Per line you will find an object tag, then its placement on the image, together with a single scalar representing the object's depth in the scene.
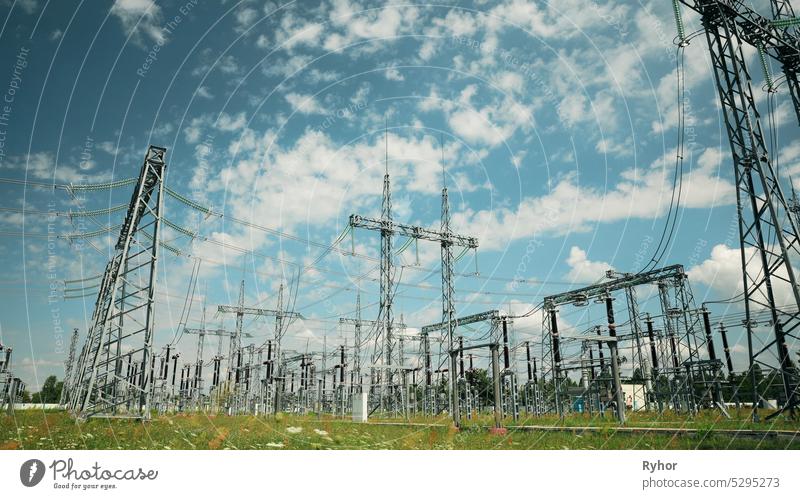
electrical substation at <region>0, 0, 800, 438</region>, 11.29
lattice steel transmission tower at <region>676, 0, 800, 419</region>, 11.06
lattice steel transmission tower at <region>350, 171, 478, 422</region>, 24.11
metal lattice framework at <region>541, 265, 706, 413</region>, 23.05
